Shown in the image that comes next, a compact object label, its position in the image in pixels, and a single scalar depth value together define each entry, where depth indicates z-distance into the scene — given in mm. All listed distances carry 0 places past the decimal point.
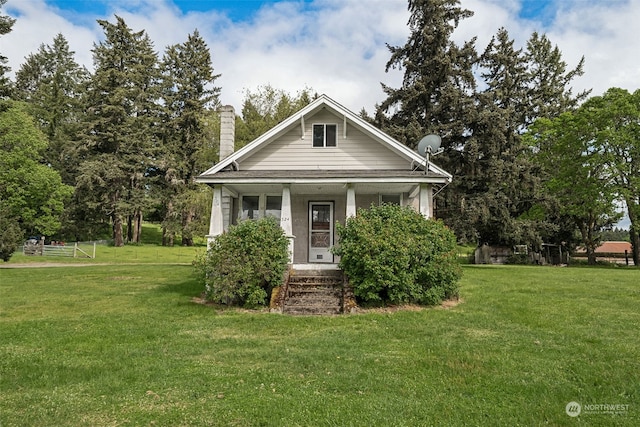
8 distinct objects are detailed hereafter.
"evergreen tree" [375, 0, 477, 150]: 24000
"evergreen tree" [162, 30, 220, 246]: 39000
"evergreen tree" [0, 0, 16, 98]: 19609
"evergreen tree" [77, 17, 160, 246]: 36938
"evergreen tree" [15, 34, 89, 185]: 41312
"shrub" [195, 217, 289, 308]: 9938
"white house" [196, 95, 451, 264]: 12641
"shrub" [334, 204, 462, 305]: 9781
